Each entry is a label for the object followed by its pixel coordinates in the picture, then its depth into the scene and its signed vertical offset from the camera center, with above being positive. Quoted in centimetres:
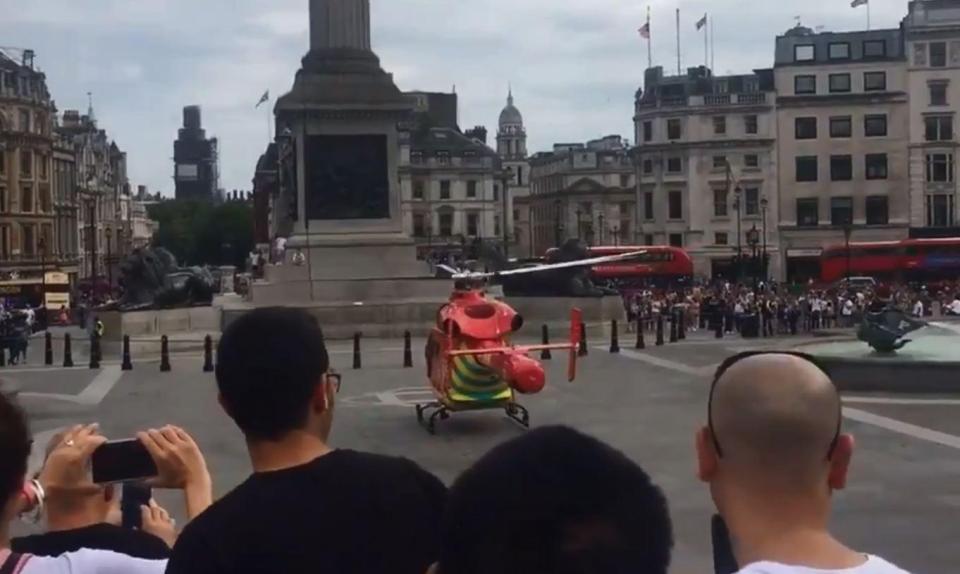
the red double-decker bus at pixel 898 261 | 7038 -67
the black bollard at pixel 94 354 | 3181 -208
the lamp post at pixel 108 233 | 13242 +324
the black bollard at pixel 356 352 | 2869 -194
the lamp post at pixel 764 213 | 8444 +239
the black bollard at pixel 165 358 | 2977 -205
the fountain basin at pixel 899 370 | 2233 -205
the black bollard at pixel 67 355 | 3291 -216
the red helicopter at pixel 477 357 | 1769 -130
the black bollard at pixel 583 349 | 3067 -214
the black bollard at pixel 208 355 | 2905 -198
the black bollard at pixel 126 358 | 3066 -209
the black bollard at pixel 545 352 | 3012 -218
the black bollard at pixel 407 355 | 2922 -208
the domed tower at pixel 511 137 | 17688 +1567
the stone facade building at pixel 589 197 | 13075 +576
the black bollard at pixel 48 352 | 3444 -217
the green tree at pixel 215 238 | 14262 +284
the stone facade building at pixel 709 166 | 9062 +582
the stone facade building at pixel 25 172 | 9525 +695
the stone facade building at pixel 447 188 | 12275 +636
